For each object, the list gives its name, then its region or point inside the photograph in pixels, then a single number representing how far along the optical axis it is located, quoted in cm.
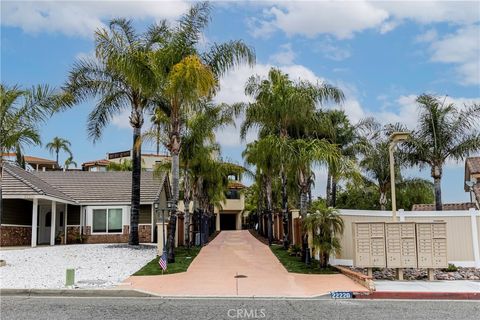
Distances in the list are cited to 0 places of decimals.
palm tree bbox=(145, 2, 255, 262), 1641
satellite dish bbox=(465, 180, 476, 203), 2747
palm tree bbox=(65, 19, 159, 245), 2239
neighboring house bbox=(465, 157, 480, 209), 2850
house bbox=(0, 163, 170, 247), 2591
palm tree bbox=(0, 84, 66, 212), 1741
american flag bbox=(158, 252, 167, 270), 1526
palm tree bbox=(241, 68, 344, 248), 1866
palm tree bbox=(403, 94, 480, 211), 2447
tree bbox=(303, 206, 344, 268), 1530
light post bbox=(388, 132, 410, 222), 1543
